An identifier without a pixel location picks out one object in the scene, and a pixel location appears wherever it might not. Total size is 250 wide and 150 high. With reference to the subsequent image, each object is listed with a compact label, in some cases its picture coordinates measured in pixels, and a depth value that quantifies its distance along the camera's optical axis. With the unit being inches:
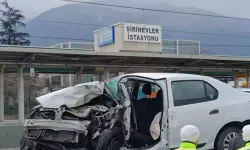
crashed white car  297.3
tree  2220.7
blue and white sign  1037.8
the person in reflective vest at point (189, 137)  170.1
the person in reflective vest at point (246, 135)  178.1
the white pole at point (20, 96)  748.5
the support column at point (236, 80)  1036.7
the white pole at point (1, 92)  741.3
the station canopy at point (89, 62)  693.3
